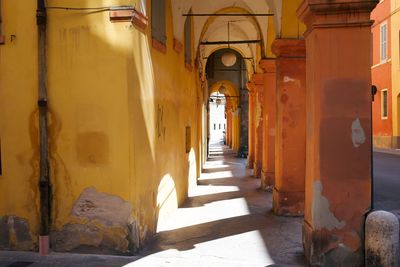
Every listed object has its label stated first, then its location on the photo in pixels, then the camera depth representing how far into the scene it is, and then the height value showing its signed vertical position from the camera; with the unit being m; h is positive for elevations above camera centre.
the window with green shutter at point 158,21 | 7.66 +1.87
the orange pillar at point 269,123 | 12.86 +0.02
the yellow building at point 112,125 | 5.61 -0.01
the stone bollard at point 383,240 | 5.24 -1.40
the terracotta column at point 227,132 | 39.64 -0.83
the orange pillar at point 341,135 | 5.59 -0.16
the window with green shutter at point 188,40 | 11.97 +2.34
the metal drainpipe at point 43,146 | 6.27 -0.28
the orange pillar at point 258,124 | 15.93 -0.01
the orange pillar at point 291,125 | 9.32 -0.03
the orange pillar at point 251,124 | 19.07 -0.01
